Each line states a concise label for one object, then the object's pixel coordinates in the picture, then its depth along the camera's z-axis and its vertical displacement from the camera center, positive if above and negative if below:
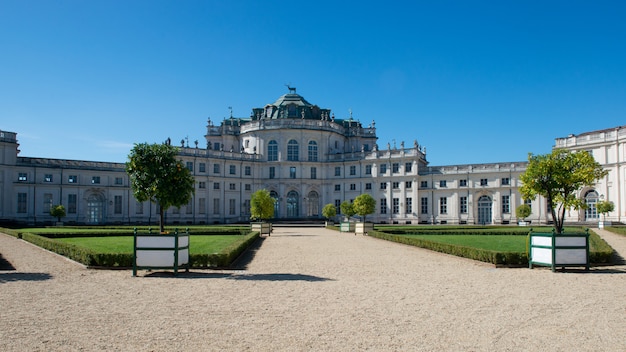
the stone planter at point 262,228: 40.22 -2.13
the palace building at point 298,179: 59.34 +2.89
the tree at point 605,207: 53.75 -0.68
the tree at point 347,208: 58.42 -0.83
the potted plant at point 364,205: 54.74 -0.45
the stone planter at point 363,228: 42.33 -2.24
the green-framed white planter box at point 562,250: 16.66 -1.61
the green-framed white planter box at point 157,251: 15.91 -1.54
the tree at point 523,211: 60.06 -1.22
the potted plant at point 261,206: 48.31 -0.48
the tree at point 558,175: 27.98 +1.38
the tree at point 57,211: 57.19 -1.09
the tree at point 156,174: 21.97 +1.15
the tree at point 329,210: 60.91 -1.10
